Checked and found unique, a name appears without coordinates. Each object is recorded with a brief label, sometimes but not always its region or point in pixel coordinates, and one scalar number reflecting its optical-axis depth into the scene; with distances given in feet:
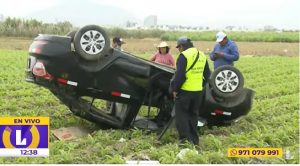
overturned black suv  22.86
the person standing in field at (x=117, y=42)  29.91
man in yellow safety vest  21.98
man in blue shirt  28.66
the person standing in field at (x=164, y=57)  29.71
